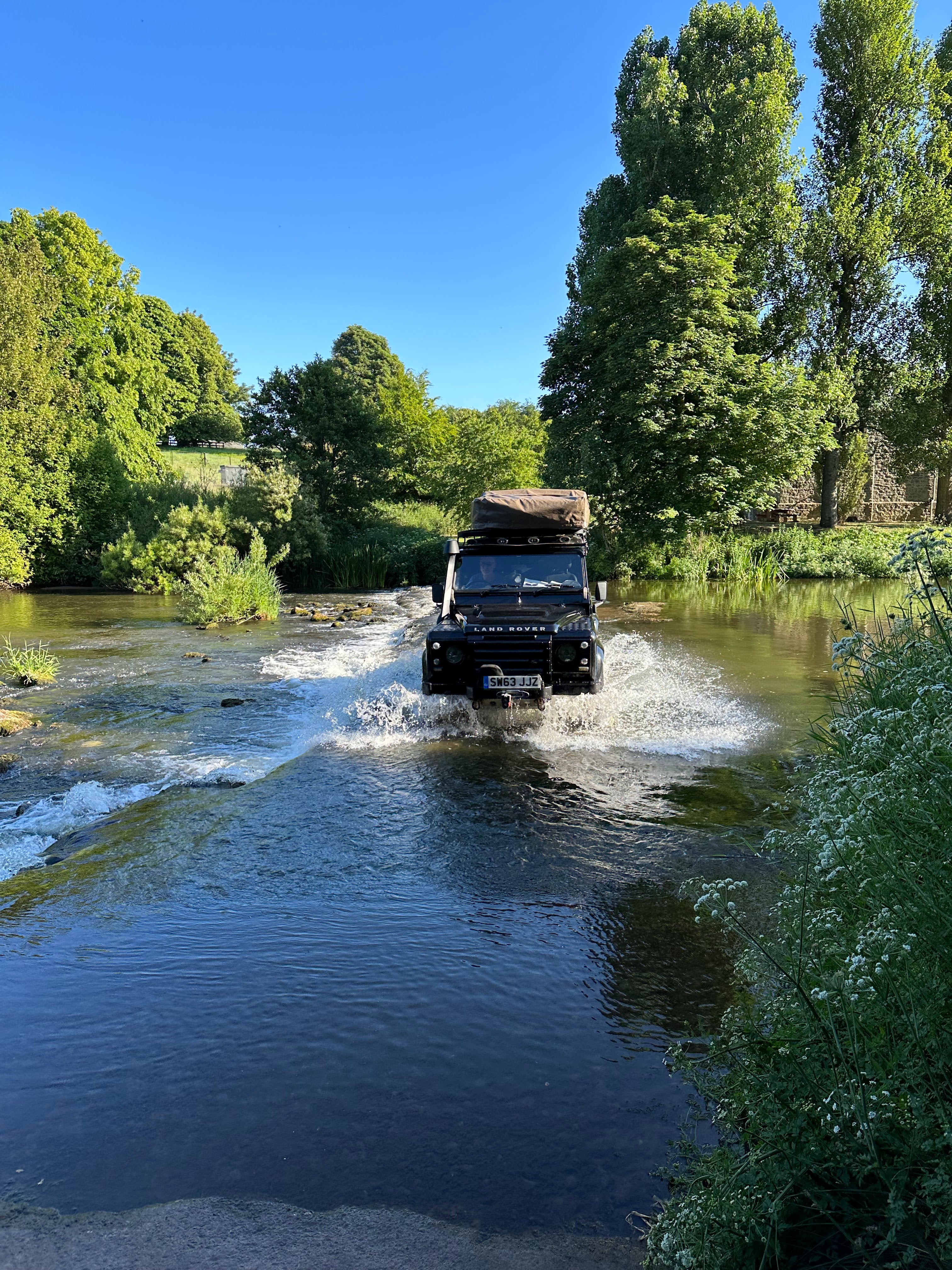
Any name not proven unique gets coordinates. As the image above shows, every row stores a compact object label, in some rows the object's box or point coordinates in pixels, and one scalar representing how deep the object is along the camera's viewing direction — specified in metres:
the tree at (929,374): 33.91
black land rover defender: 9.84
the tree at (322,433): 35.62
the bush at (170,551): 29.28
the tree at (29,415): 30.56
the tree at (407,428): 41.56
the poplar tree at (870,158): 32.06
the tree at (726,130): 30.55
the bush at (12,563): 30.41
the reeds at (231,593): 22.12
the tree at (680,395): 26.39
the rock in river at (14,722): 11.16
